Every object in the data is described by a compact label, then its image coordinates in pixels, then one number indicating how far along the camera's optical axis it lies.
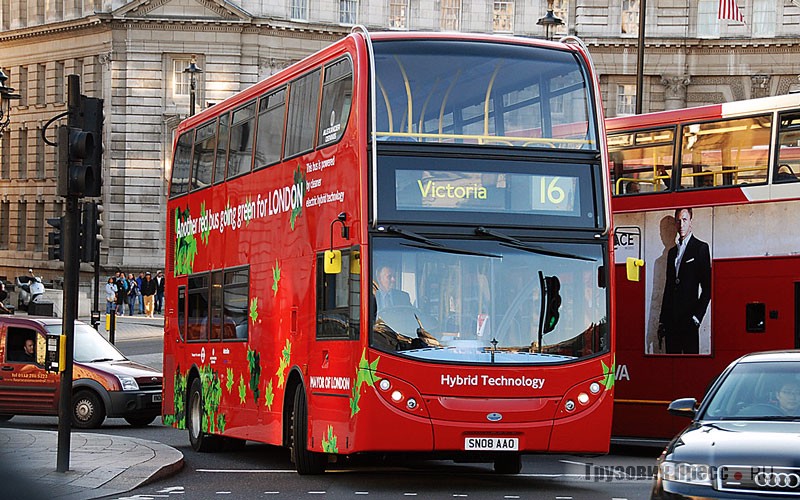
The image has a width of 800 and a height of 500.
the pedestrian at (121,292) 62.34
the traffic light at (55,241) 23.89
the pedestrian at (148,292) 61.31
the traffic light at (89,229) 26.28
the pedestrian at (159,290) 65.19
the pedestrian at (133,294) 64.00
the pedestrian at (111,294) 56.75
